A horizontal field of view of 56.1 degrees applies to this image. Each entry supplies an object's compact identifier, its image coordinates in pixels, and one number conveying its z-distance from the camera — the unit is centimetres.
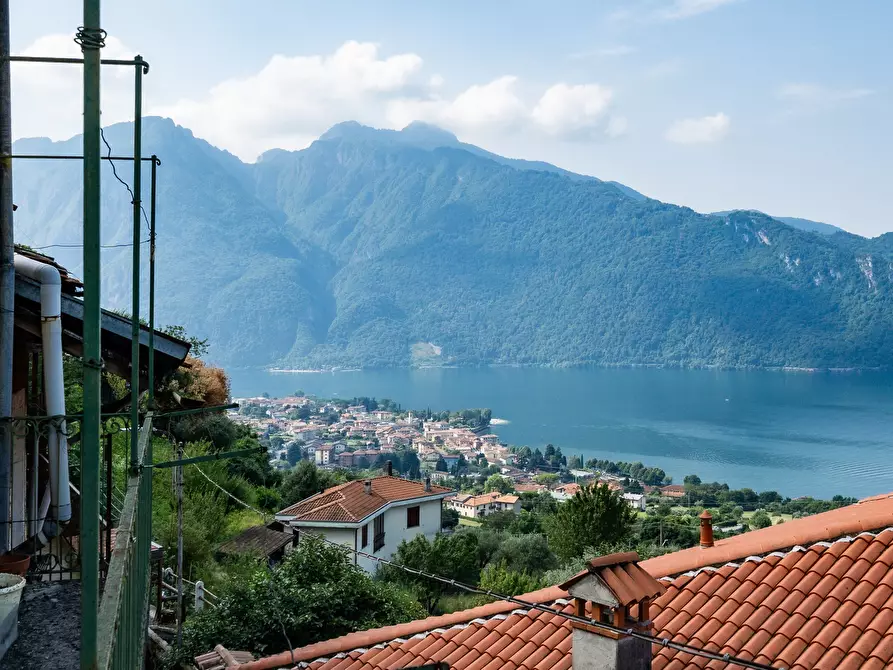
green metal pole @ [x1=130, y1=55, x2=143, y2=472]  366
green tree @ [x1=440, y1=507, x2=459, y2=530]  3531
